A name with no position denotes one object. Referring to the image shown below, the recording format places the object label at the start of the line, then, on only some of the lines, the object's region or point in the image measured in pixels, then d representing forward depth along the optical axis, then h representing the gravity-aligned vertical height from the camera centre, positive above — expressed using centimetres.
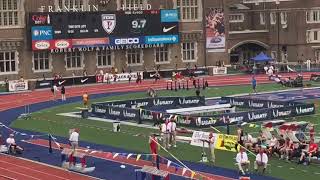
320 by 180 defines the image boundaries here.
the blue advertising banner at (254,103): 4900 -348
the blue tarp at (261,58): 8688 -47
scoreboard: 7569 +313
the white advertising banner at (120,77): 7875 -236
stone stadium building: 7531 +227
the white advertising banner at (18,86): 7150 -296
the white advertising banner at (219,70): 8791 -191
